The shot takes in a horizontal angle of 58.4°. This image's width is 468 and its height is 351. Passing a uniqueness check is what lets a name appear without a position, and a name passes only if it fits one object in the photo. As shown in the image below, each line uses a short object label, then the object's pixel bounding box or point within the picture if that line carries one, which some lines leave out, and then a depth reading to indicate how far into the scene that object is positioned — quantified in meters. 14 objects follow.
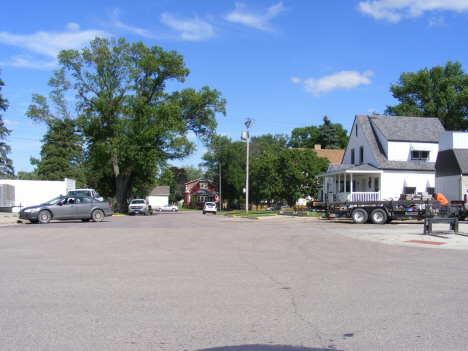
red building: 100.75
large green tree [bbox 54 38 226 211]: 43.16
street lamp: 41.50
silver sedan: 23.55
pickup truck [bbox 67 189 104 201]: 34.97
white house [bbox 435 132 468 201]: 30.75
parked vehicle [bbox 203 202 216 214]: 56.79
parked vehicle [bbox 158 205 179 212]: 82.74
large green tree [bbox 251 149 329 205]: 56.41
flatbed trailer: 24.66
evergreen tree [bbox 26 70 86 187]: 67.38
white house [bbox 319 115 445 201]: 37.69
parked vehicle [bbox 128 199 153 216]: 42.89
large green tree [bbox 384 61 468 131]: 58.56
